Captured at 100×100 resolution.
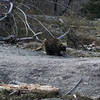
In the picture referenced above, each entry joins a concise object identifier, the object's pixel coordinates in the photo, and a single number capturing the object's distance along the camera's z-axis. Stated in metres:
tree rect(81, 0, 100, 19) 28.93
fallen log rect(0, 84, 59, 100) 5.58
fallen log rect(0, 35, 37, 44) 11.57
